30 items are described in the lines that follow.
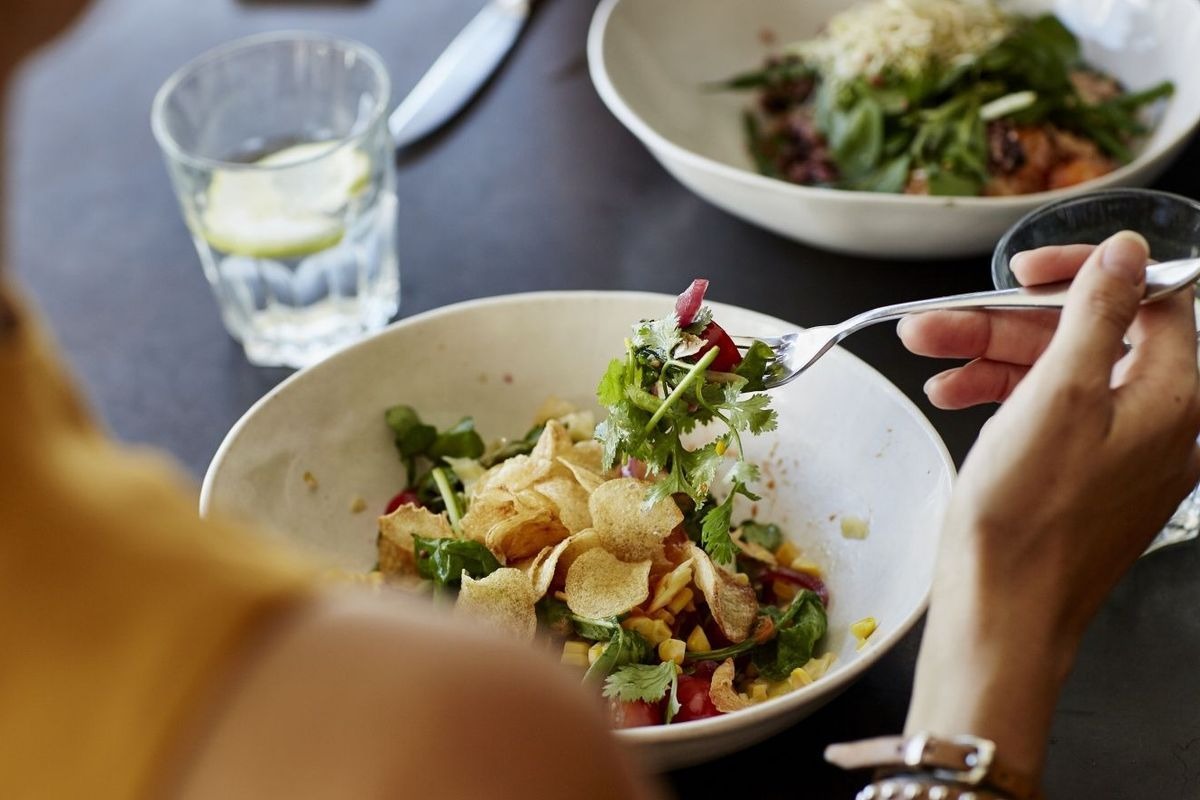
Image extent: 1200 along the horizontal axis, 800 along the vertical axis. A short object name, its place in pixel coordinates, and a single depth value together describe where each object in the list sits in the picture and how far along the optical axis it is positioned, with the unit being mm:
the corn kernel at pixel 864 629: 640
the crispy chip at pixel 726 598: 639
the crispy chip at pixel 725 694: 629
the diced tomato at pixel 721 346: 654
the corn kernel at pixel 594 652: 637
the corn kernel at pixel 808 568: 677
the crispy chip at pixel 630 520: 648
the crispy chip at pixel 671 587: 647
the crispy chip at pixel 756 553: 677
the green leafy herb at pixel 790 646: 648
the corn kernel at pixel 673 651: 641
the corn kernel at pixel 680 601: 650
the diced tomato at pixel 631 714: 626
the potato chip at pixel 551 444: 676
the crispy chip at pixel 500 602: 637
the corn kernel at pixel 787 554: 685
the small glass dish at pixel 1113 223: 708
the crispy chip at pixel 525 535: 658
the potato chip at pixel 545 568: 647
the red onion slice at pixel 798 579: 673
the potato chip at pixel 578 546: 654
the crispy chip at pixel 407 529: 670
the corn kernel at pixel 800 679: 638
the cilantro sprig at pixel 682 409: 642
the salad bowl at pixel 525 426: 660
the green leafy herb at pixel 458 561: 653
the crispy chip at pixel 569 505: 662
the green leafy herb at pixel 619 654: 633
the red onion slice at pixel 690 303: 655
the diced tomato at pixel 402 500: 705
